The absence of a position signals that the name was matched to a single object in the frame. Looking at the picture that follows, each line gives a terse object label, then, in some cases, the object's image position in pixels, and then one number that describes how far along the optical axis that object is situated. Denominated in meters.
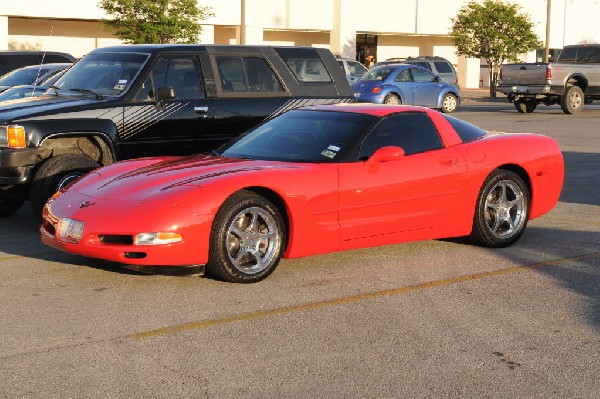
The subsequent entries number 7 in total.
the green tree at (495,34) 45.09
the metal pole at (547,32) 43.16
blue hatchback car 30.00
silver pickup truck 30.67
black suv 10.11
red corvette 7.49
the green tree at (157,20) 38.28
